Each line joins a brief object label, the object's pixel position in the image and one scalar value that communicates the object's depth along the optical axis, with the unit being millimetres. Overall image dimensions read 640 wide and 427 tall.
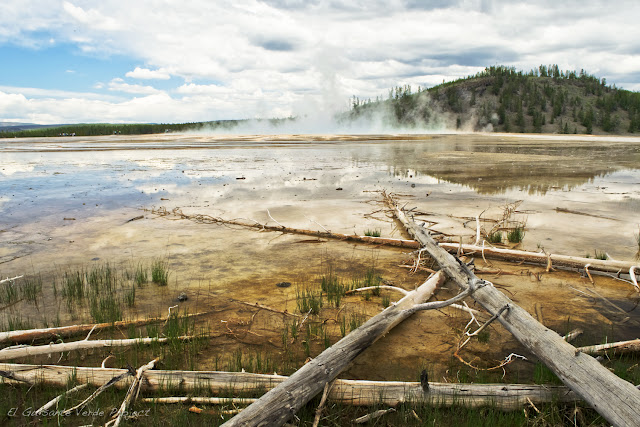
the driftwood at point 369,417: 3066
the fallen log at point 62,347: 3887
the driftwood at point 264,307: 5116
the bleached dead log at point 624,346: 3872
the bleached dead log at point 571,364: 2674
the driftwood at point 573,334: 4227
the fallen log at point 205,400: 3223
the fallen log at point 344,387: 3205
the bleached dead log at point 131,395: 3062
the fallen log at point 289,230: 7906
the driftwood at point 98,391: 3166
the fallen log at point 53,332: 4266
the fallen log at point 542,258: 6027
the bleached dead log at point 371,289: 5305
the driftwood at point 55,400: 3127
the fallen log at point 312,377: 2777
